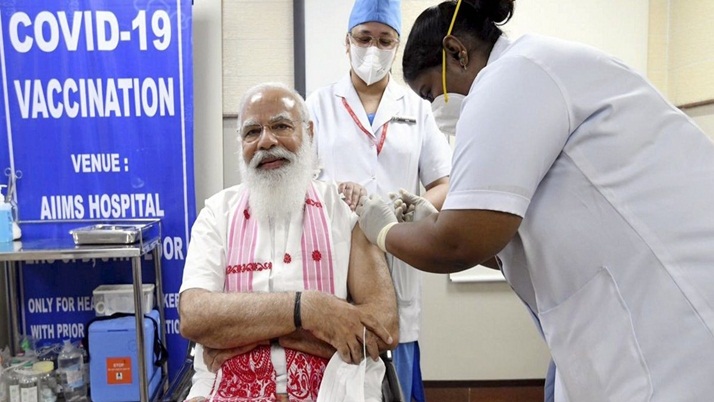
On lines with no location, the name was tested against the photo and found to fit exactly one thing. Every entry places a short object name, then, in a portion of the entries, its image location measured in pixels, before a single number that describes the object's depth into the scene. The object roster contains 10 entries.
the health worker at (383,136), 1.78
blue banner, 2.37
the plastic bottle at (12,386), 2.18
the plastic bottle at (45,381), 2.22
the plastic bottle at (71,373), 2.26
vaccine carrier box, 2.21
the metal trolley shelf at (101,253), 2.01
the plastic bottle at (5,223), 2.22
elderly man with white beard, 1.41
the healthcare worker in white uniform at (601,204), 0.78
